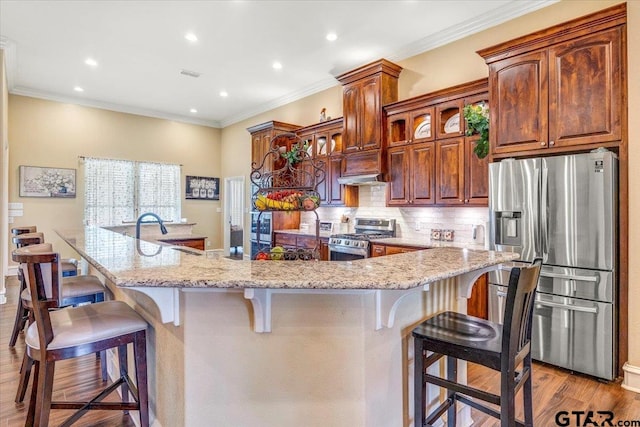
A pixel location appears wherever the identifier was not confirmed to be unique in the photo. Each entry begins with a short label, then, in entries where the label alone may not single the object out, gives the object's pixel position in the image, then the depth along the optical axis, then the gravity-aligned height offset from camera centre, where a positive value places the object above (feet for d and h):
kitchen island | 5.07 -1.98
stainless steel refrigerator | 8.44 -0.86
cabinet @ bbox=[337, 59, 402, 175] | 15.08 +4.57
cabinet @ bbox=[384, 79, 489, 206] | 12.24 +2.29
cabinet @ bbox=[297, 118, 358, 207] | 17.31 +2.74
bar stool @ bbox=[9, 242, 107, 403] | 7.33 -1.88
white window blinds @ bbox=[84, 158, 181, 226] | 22.99 +1.70
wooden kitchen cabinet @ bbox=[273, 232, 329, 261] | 16.65 -1.40
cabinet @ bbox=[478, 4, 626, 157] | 8.55 +3.31
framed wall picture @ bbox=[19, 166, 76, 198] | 20.65 +2.03
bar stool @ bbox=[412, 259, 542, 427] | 4.60 -1.88
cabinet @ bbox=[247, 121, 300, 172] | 20.56 +4.63
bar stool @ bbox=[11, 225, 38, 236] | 11.04 -0.48
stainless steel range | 14.17 -1.03
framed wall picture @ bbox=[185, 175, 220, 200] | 27.14 +2.09
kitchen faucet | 10.20 -0.44
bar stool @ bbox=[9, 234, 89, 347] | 7.99 -1.72
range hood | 15.06 +1.52
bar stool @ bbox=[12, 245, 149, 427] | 5.11 -1.83
